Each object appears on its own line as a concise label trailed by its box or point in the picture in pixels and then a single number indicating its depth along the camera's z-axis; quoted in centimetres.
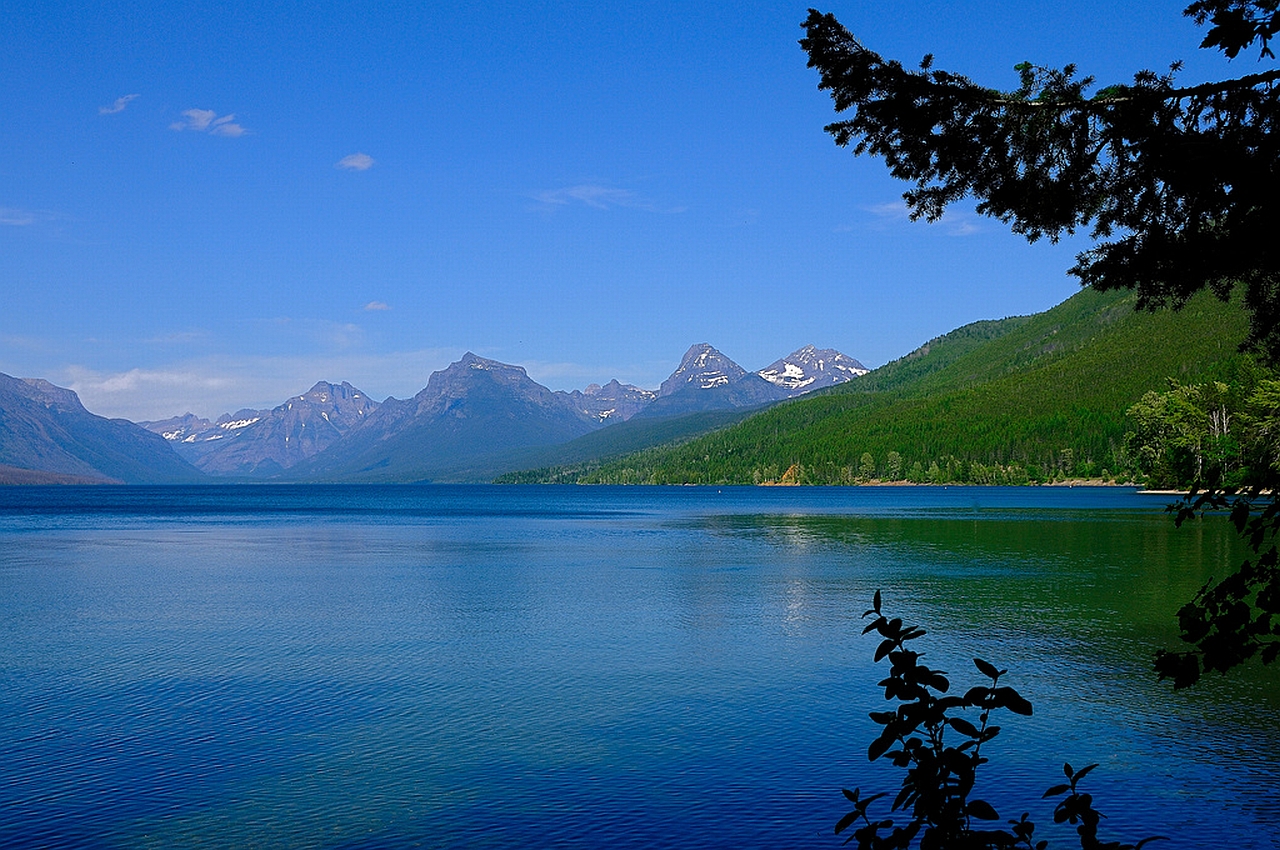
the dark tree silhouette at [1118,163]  955
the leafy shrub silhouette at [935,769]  723
